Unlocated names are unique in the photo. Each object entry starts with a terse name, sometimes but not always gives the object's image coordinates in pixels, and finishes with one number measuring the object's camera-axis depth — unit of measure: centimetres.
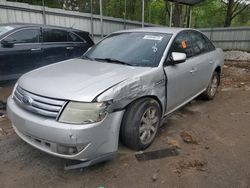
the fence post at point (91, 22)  839
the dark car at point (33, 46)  413
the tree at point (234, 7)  1585
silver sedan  183
